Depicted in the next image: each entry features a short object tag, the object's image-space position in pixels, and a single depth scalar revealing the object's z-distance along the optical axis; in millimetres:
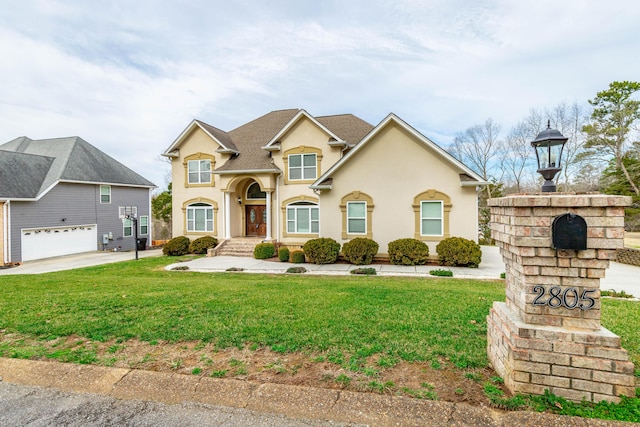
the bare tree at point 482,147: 30203
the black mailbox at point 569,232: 2764
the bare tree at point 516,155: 28516
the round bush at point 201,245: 17969
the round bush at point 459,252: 12328
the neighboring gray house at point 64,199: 17750
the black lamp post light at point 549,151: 3706
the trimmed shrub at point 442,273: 11031
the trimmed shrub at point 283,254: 14852
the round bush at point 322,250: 13805
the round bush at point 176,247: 17734
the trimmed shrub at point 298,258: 14445
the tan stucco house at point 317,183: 13739
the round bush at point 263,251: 15930
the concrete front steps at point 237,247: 17344
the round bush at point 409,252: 13055
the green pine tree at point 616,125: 23922
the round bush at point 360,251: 13456
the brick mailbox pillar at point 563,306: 2725
